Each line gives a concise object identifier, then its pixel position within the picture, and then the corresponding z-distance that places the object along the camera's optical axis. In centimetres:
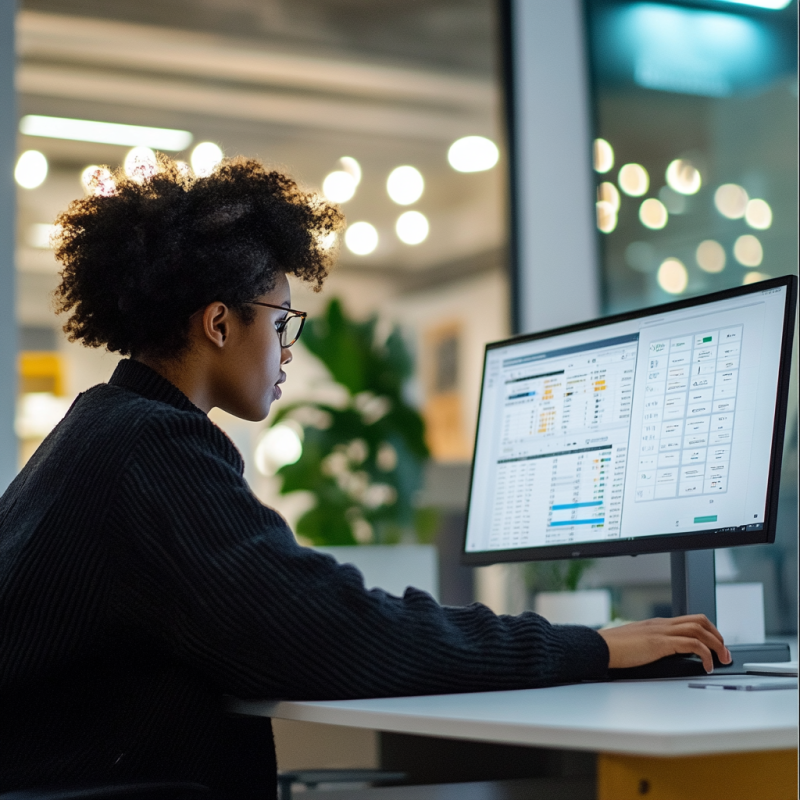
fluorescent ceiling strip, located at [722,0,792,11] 318
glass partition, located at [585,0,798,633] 305
